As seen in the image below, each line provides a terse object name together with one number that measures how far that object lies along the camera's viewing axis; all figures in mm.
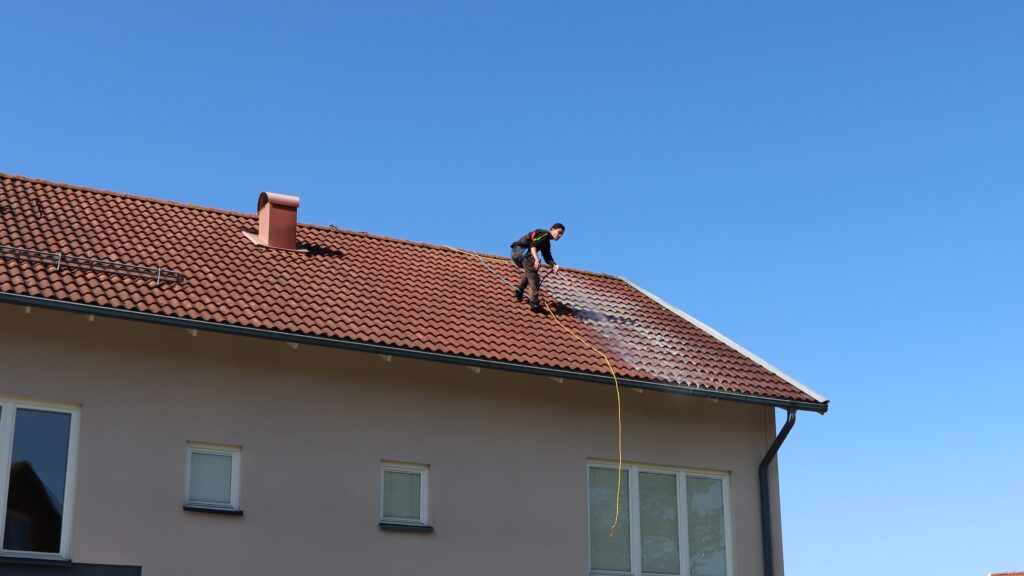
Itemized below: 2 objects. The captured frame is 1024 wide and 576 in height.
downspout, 16281
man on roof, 17359
